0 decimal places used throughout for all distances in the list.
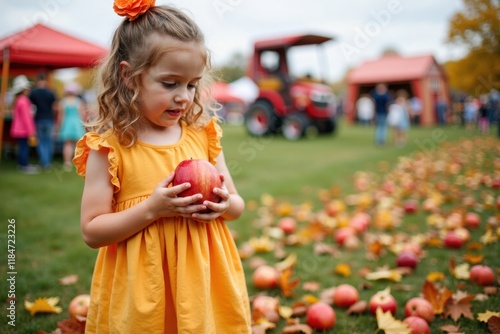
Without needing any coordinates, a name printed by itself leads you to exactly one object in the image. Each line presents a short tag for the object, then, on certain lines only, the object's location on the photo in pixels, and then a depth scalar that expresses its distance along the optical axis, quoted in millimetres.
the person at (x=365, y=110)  24533
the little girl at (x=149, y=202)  1465
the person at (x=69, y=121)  7887
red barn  23469
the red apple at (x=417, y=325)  1978
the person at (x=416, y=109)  22453
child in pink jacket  7633
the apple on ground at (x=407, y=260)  2975
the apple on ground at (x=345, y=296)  2455
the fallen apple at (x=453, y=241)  3316
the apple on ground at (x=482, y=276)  2562
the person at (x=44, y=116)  7754
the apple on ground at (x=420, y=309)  2158
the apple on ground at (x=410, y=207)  4496
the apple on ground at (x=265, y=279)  2750
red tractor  13844
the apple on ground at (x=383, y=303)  2254
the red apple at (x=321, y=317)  2184
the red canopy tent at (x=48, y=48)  6946
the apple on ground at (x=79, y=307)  2227
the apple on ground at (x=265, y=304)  2303
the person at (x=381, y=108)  11898
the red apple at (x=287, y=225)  3938
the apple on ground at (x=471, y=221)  3744
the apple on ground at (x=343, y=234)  3612
